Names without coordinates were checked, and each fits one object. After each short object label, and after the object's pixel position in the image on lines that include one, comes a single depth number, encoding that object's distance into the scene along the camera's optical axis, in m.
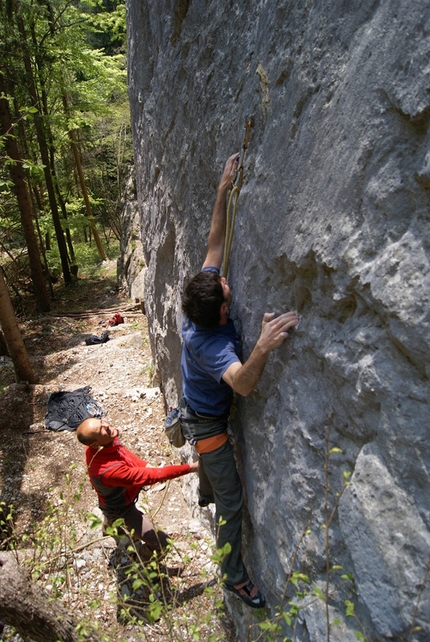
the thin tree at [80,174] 19.16
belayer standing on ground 3.60
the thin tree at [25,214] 11.39
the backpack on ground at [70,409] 7.07
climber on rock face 2.69
